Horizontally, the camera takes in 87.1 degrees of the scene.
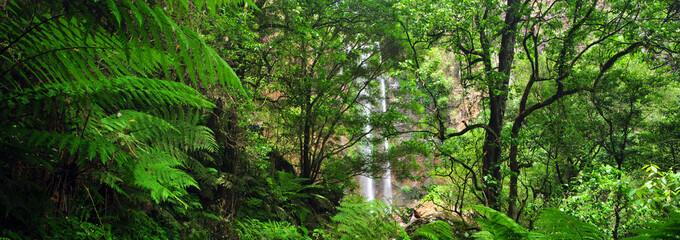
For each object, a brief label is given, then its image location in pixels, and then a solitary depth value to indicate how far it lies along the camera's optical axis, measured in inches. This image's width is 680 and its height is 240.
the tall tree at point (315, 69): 284.0
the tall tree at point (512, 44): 226.1
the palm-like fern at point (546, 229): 65.9
